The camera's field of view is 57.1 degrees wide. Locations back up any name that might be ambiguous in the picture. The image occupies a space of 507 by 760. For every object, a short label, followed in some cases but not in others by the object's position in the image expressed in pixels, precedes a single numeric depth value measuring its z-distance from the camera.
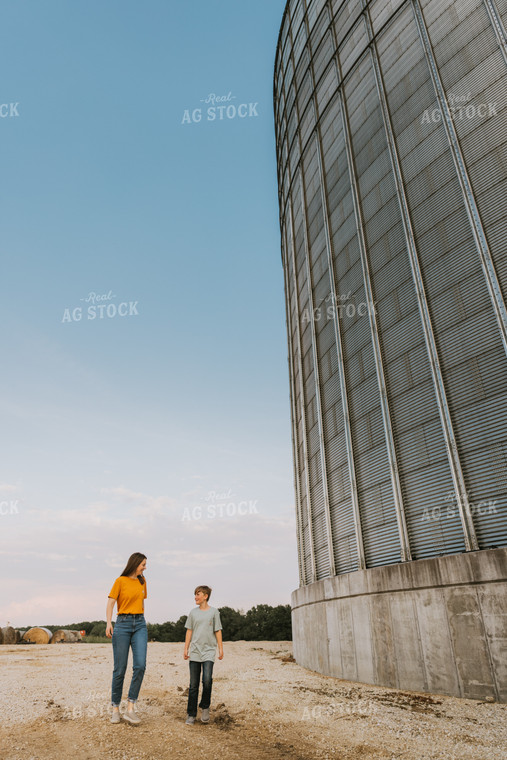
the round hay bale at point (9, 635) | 31.49
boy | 6.90
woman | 6.66
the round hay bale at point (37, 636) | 34.12
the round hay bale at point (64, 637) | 36.00
